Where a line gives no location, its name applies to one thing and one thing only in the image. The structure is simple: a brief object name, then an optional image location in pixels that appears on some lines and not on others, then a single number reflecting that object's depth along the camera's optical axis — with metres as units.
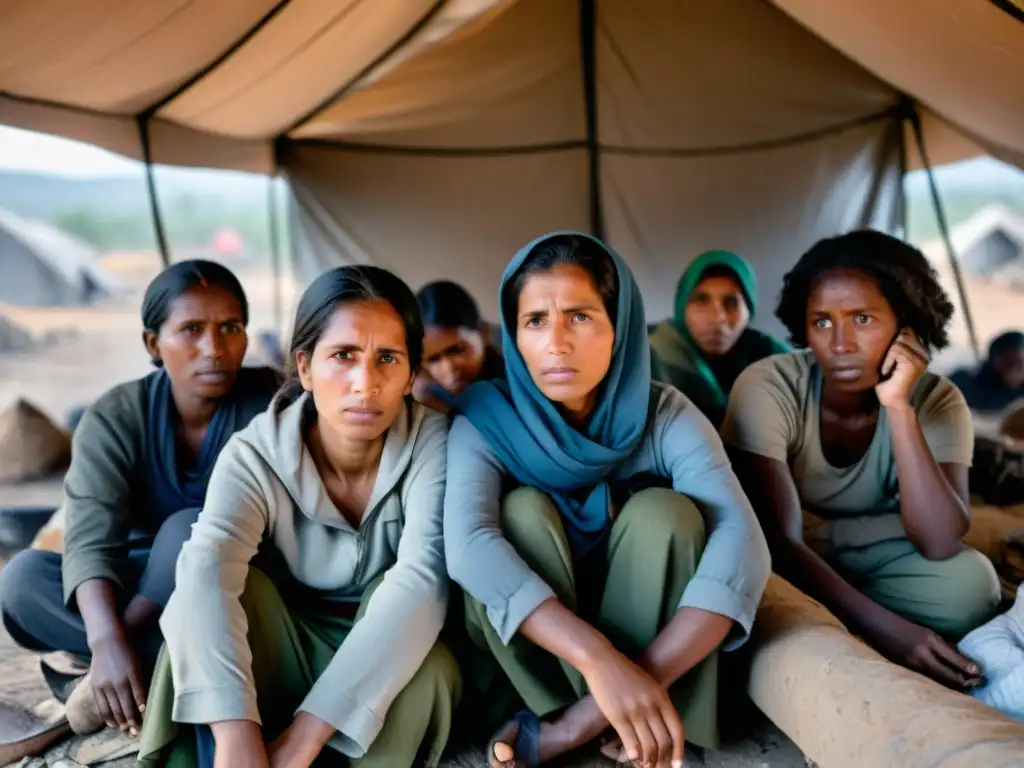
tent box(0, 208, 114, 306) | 9.50
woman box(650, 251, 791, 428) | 2.76
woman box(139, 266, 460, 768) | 1.35
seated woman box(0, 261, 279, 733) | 1.67
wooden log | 1.16
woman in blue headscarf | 1.41
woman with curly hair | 1.75
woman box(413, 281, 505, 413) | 2.60
